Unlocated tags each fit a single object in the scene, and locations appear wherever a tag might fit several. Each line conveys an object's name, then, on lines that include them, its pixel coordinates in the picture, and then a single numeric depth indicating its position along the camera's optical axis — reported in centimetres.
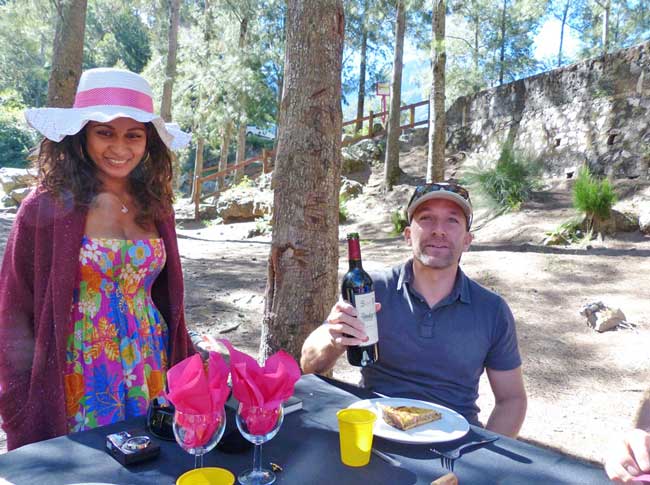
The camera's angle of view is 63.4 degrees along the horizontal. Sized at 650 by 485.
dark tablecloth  124
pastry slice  146
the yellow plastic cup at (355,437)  128
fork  131
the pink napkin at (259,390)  116
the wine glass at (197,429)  113
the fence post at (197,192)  1558
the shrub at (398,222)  973
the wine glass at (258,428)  117
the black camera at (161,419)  142
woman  170
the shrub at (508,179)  953
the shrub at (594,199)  709
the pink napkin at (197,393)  110
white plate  141
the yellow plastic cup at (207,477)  109
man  197
